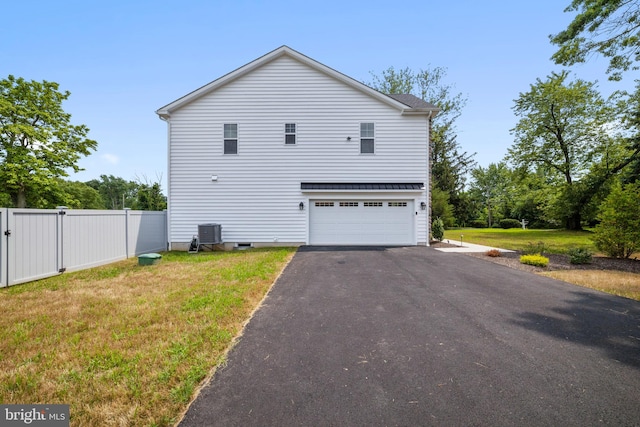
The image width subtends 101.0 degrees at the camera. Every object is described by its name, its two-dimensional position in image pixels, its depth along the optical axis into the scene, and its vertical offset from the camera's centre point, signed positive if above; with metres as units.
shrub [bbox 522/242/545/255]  9.45 -1.38
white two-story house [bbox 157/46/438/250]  11.59 +2.42
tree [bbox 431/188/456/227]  21.94 +0.62
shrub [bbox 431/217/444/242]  13.05 -0.92
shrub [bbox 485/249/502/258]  9.33 -1.46
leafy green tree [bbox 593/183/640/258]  8.73 -0.43
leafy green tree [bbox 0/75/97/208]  18.66 +5.70
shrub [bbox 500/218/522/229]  31.91 -1.31
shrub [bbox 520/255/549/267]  7.77 -1.44
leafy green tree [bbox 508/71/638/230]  20.45 +6.36
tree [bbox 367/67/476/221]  25.38 +9.13
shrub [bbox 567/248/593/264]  8.09 -1.38
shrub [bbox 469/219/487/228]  35.69 -1.58
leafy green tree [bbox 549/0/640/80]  8.71 +6.28
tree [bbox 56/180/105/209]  43.78 +3.47
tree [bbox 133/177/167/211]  14.98 +0.92
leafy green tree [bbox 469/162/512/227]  38.47 +3.57
